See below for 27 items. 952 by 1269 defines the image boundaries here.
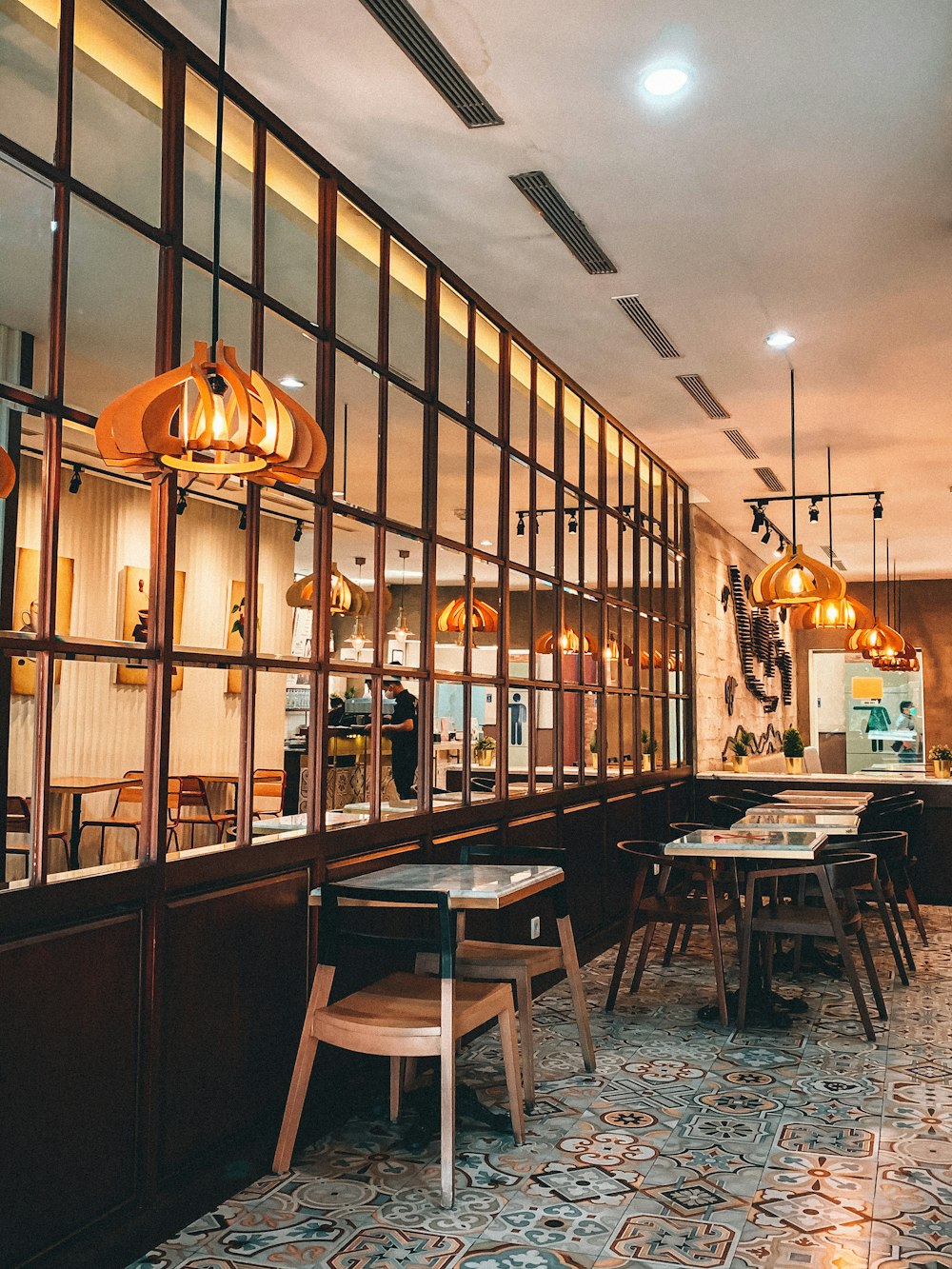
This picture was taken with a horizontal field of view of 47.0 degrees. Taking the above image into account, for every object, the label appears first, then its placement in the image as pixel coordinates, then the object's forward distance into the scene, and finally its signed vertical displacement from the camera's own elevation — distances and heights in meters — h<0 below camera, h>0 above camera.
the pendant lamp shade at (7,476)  2.41 +0.56
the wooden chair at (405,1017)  3.13 -0.86
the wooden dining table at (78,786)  2.79 -0.16
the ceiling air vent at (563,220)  4.17 +2.07
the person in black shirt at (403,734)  4.28 -0.03
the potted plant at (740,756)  9.36 -0.24
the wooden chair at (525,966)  3.83 -0.85
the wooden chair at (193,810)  3.15 -0.24
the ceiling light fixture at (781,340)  5.77 +2.06
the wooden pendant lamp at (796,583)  6.48 +0.87
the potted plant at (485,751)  5.07 -0.11
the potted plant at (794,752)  9.40 -0.21
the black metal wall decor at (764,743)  10.42 -0.16
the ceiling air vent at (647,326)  5.38 +2.07
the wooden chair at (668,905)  5.07 -0.85
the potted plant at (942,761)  8.98 -0.27
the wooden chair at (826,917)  4.88 -0.87
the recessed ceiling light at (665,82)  3.46 +2.06
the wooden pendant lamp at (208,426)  2.43 +0.69
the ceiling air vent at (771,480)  8.90 +2.07
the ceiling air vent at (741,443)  7.74 +2.07
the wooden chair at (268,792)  3.45 -0.21
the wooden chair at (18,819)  2.56 -0.22
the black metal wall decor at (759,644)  11.31 +0.92
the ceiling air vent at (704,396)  6.57 +2.07
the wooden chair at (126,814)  2.93 -0.23
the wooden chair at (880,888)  5.52 -0.86
